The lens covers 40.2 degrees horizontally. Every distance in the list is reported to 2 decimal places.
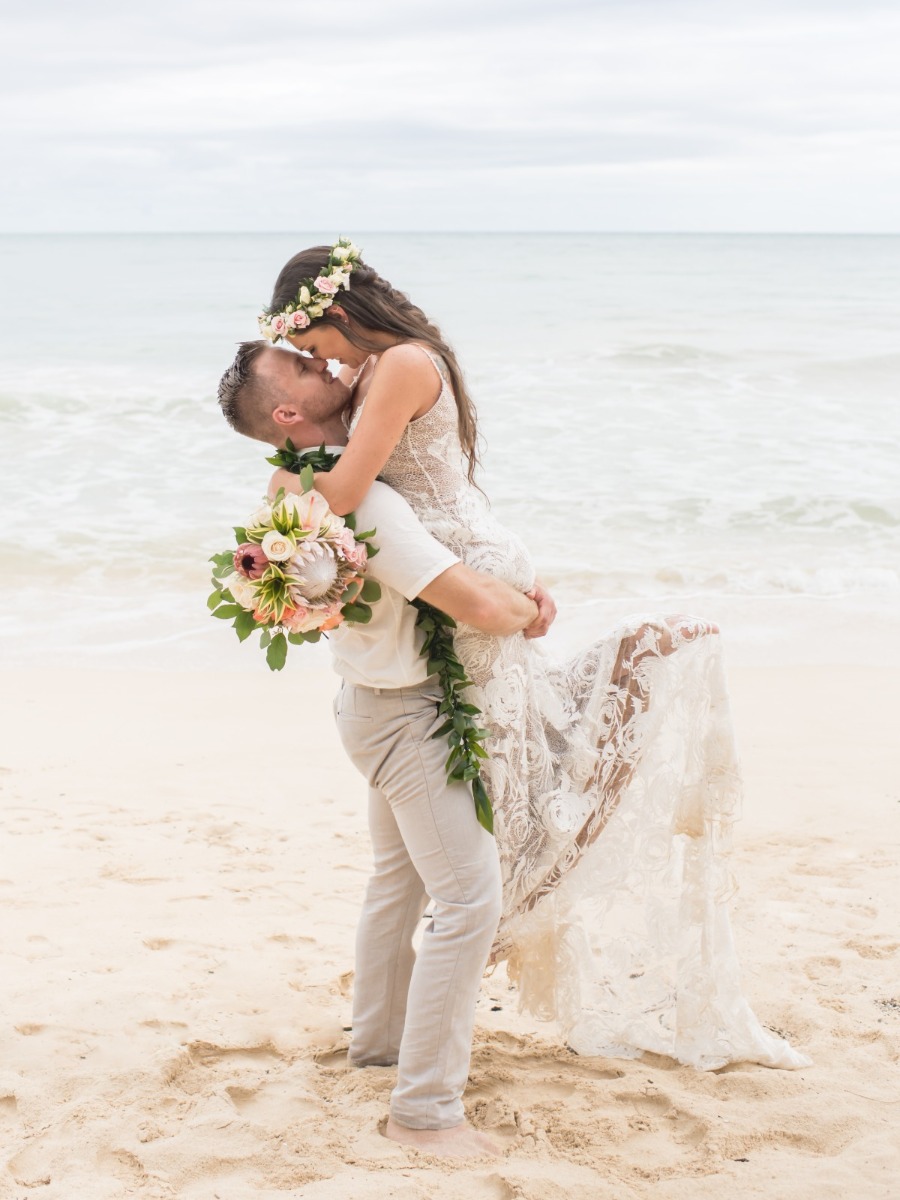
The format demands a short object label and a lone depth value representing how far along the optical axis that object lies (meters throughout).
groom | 2.78
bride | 2.95
